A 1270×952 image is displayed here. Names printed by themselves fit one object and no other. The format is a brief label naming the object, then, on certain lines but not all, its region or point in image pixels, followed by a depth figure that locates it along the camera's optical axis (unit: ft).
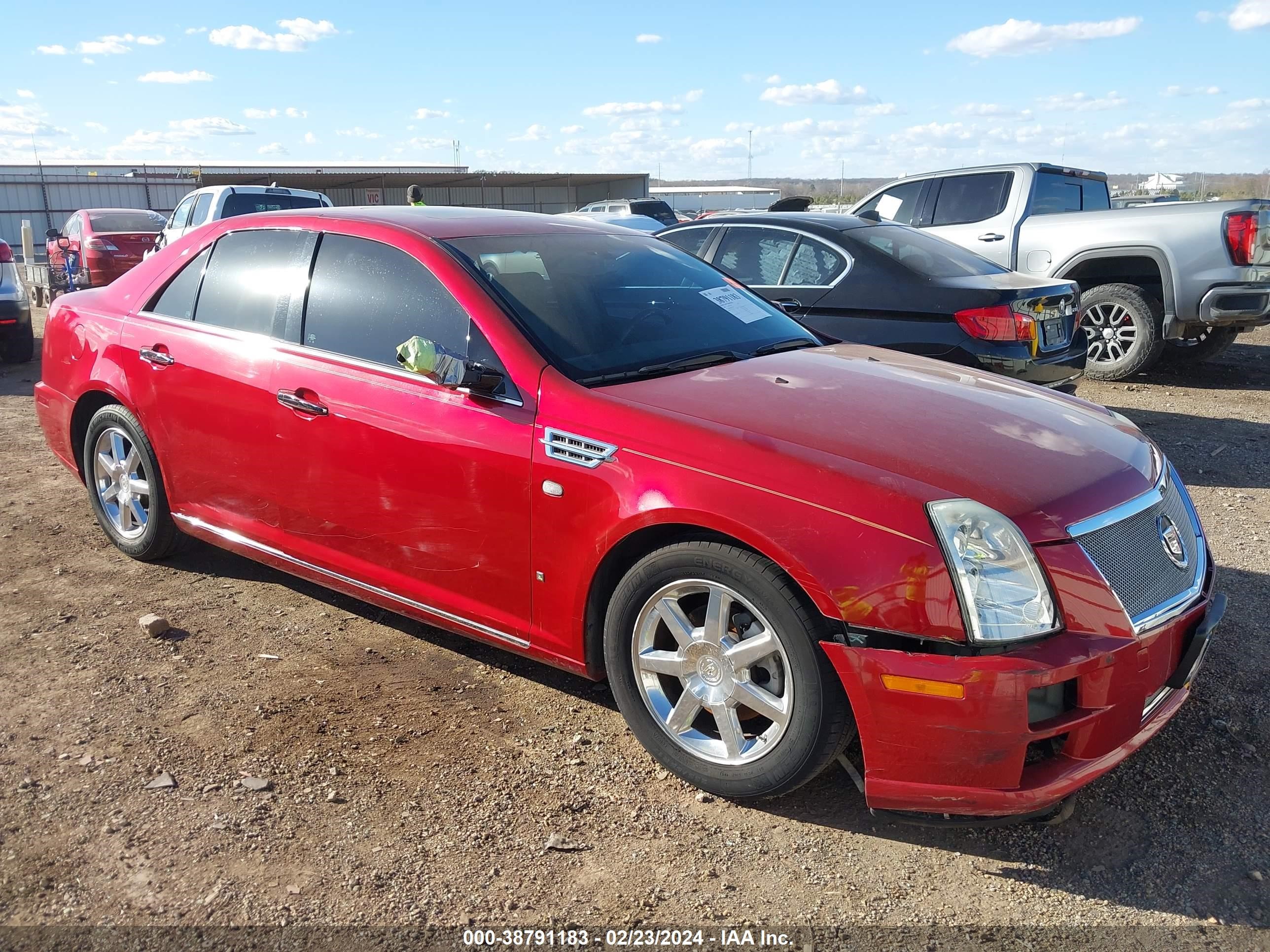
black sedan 19.80
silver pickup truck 27.53
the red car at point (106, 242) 48.08
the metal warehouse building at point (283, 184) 112.47
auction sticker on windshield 13.33
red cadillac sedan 8.23
